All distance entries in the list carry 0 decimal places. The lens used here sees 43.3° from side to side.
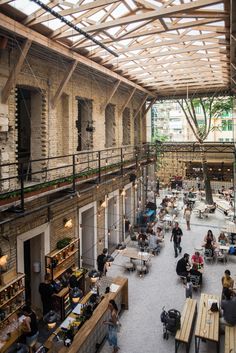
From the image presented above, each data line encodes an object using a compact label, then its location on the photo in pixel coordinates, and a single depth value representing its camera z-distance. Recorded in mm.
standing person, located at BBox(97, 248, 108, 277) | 11188
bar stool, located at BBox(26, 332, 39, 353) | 7223
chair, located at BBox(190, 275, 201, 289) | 10641
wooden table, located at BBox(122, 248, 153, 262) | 12211
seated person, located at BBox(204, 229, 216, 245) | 13572
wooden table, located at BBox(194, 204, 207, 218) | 19891
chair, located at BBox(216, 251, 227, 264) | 13062
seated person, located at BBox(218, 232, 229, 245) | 13788
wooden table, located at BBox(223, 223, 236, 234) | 14556
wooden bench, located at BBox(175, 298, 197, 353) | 7211
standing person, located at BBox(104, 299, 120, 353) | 7492
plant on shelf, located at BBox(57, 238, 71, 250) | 9562
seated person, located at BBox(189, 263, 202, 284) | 10672
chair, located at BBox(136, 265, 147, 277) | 11823
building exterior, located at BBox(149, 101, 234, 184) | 27794
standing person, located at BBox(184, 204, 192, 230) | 17086
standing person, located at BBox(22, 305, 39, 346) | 7156
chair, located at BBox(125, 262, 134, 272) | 12043
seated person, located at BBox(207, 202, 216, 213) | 20909
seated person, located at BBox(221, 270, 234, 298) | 9336
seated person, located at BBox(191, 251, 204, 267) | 11695
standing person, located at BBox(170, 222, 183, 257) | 13633
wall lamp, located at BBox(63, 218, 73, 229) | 9703
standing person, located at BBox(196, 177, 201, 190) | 27516
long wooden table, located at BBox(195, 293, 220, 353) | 7141
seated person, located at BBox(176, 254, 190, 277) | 11041
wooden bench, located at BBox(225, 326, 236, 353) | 6541
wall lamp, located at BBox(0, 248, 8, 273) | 6793
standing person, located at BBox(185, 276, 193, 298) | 9648
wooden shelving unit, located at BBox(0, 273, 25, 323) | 6992
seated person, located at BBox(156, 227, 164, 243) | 15005
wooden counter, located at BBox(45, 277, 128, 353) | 6699
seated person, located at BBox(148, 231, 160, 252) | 14055
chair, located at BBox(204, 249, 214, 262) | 13041
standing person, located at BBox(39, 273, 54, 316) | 8516
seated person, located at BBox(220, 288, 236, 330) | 7458
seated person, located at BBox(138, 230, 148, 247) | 14466
